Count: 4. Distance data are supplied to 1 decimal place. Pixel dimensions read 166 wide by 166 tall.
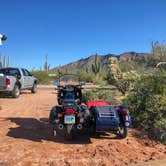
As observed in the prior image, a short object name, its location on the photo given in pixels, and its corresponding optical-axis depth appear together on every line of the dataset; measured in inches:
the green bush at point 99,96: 289.1
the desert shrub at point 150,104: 186.4
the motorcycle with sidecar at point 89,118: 154.8
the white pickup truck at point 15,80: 346.6
